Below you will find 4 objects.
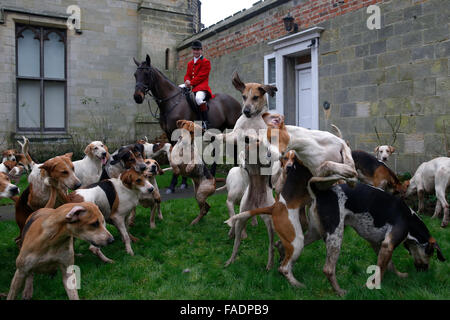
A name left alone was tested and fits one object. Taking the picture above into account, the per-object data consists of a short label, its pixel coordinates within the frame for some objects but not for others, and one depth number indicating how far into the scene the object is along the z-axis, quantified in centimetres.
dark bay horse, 924
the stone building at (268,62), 830
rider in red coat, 984
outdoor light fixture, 1102
